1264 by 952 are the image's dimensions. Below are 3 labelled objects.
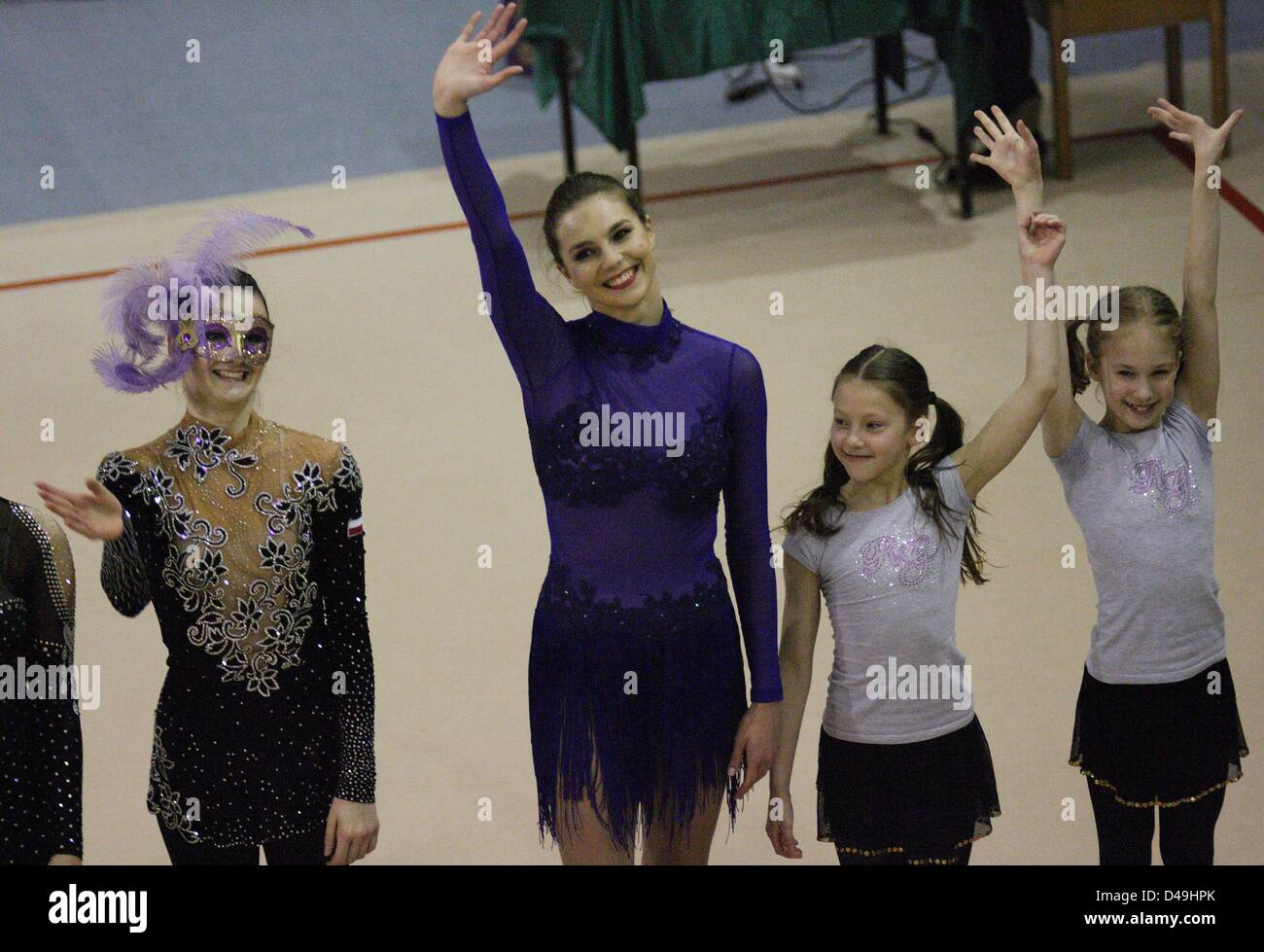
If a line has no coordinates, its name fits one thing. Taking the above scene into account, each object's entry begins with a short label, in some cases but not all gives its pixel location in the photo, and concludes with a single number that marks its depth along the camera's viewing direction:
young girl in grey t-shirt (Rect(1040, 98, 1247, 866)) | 5.31
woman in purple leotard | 4.89
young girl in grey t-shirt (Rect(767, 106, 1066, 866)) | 5.19
